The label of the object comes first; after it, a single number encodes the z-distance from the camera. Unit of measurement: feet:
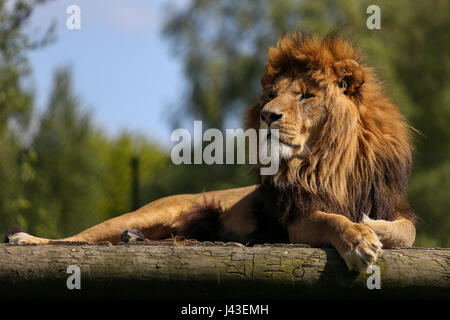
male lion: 21.50
